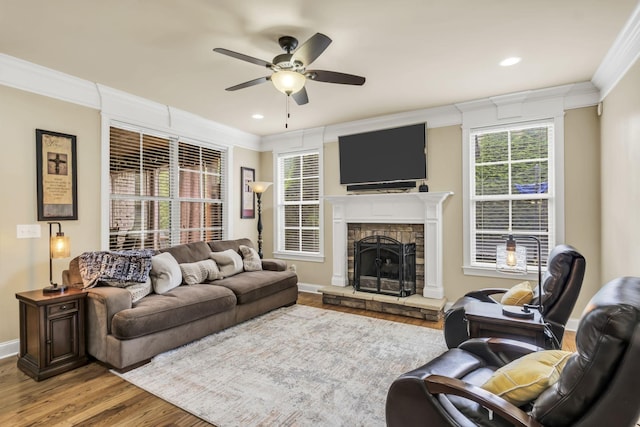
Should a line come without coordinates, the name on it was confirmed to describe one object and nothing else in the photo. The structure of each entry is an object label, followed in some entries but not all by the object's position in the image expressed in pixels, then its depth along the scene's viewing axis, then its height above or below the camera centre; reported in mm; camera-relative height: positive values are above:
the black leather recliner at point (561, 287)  2271 -527
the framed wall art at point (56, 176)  3277 +400
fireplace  4387 -101
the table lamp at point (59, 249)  2947 -305
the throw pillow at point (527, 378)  1381 -708
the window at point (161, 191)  4051 +321
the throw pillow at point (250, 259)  4703 -654
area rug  2223 -1314
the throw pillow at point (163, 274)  3433 -632
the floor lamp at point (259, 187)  5238 +421
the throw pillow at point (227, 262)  4352 -642
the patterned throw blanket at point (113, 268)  3068 -502
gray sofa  2799 -944
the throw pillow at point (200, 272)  3826 -685
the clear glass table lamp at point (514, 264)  2324 -378
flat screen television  4555 +828
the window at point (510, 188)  3918 +295
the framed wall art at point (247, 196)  5715 +308
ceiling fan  2404 +1111
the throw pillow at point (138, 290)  3137 -728
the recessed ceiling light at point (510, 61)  3035 +1402
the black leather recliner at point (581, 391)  1089 -660
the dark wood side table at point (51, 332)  2682 -984
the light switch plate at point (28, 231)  3148 -151
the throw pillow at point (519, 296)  2705 -691
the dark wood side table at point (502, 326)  2156 -765
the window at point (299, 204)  5617 +158
